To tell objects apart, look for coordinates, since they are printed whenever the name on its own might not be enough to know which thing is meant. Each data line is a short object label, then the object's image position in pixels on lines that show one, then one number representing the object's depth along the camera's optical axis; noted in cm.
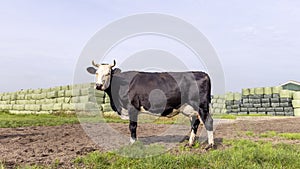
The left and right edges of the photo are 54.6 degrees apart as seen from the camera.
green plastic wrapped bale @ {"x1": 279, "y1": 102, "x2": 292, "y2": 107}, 2452
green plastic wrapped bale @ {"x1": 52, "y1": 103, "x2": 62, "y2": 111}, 2285
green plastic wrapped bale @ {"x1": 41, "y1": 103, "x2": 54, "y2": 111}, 2378
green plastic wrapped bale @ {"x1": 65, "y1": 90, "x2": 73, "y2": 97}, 2263
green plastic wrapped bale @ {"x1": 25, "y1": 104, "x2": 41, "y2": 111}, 2513
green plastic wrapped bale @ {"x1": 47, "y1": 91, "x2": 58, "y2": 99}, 2433
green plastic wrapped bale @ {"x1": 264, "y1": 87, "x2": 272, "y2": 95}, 2588
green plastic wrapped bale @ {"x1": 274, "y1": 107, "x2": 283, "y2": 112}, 2494
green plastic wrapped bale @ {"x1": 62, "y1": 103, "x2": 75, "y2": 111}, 2173
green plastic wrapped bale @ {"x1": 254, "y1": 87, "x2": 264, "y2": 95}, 2651
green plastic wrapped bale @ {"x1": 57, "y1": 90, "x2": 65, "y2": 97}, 2363
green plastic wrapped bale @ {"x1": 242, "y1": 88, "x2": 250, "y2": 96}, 2792
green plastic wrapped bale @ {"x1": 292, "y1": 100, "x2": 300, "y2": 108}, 2377
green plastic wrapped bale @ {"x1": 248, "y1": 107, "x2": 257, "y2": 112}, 2703
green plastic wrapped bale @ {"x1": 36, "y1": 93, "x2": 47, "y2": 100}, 2552
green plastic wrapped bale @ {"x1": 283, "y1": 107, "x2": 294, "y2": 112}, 2438
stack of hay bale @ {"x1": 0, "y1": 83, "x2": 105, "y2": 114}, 2064
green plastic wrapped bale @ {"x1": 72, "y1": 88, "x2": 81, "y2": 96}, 2151
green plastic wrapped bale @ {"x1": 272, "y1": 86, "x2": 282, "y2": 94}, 2540
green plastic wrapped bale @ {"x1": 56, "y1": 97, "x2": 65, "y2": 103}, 2334
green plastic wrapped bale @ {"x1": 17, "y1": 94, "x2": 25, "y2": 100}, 2857
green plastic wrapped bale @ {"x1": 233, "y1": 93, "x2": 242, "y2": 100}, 2872
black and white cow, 721
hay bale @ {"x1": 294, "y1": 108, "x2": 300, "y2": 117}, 2382
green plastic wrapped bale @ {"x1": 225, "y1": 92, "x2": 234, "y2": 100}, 2957
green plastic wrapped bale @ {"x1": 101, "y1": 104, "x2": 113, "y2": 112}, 2020
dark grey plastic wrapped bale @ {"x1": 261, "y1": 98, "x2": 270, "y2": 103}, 2595
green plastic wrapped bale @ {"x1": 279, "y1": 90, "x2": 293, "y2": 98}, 2450
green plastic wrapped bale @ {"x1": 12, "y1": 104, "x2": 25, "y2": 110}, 2726
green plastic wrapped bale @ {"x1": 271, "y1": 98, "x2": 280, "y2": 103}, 2527
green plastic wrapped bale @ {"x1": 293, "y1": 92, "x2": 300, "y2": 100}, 2383
